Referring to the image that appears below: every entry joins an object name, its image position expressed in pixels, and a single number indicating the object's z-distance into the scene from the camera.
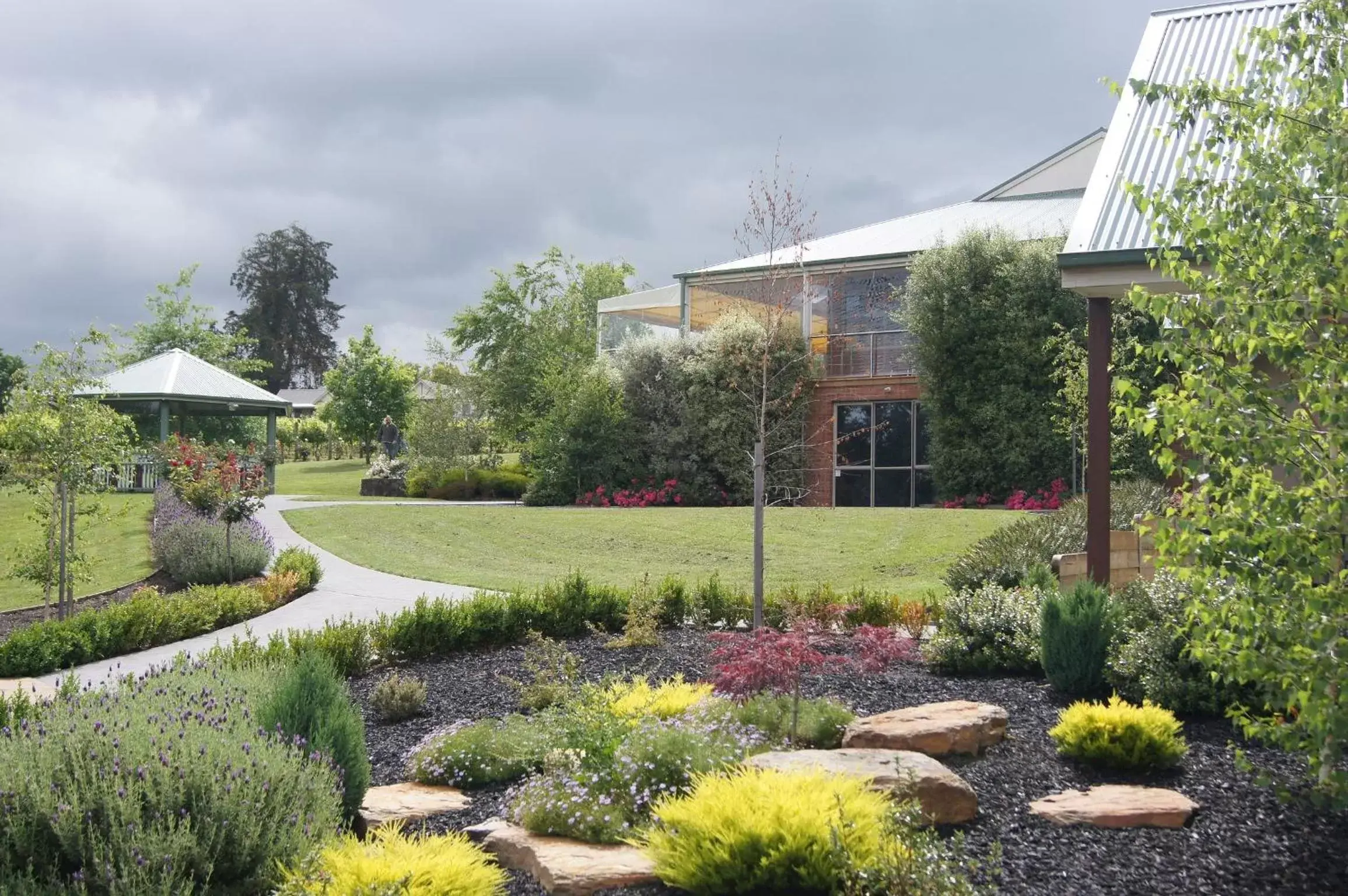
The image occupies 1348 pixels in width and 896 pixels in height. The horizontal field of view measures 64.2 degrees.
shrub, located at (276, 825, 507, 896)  3.54
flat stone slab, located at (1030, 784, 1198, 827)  4.39
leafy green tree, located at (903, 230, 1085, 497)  20.38
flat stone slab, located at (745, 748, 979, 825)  4.34
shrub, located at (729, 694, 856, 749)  5.74
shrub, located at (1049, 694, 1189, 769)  5.10
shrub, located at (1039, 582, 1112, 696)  6.58
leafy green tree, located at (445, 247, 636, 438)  40.88
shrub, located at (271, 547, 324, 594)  13.52
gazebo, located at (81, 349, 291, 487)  27.22
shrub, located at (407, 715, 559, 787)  5.59
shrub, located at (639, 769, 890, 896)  3.57
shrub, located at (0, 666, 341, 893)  3.65
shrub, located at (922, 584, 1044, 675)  7.63
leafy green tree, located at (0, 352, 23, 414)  58.91
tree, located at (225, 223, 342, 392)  68.75
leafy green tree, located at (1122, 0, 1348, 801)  3.80
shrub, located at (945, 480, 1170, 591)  10.12
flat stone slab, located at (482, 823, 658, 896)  3.96
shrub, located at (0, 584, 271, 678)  9.10
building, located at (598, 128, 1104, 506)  23.05
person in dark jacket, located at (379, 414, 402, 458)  36.94
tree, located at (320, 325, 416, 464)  43.72
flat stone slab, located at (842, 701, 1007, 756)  5.34
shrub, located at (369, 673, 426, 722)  7.06
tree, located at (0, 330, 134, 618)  11.59
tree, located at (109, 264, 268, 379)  41.38
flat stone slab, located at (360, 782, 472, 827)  4.98
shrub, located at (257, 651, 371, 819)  4.72
